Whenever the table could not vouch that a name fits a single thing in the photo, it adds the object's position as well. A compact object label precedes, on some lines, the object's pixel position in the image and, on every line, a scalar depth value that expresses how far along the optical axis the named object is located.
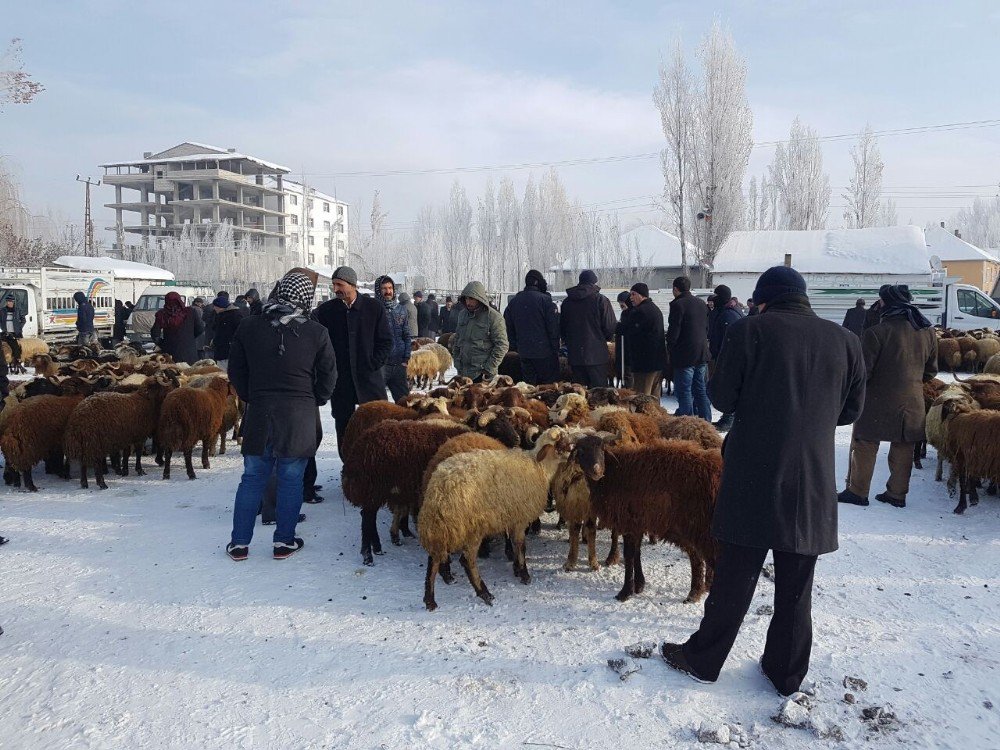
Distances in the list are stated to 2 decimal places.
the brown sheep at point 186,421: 6.92
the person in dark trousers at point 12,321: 16.53
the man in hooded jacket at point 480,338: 7.39
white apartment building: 70.56
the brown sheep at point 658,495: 3.90
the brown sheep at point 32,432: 6.55
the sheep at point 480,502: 3.94
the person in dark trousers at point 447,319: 18.64
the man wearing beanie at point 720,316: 9.93
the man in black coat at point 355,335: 6.14
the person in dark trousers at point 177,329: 11.22
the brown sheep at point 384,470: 4.77
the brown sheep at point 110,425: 6.57
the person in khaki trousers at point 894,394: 6.10
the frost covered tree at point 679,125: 35.69
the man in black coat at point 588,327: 8.41
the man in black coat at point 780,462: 2.98
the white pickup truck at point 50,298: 19.81
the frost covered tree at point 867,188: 52.81
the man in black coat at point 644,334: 8.97
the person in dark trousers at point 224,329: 9.35
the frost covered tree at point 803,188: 48.38
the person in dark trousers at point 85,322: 18.25
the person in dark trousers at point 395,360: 9.03
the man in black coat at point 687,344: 9.08
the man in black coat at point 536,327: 8.20
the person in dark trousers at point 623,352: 9.25
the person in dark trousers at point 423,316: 21.19
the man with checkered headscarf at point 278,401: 4.78
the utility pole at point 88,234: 48.16
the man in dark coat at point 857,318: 13.45
